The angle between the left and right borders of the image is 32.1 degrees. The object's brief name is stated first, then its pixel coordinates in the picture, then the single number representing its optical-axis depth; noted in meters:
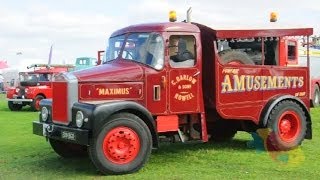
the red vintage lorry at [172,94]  8.09
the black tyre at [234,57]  9.80
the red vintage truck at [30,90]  24.34
